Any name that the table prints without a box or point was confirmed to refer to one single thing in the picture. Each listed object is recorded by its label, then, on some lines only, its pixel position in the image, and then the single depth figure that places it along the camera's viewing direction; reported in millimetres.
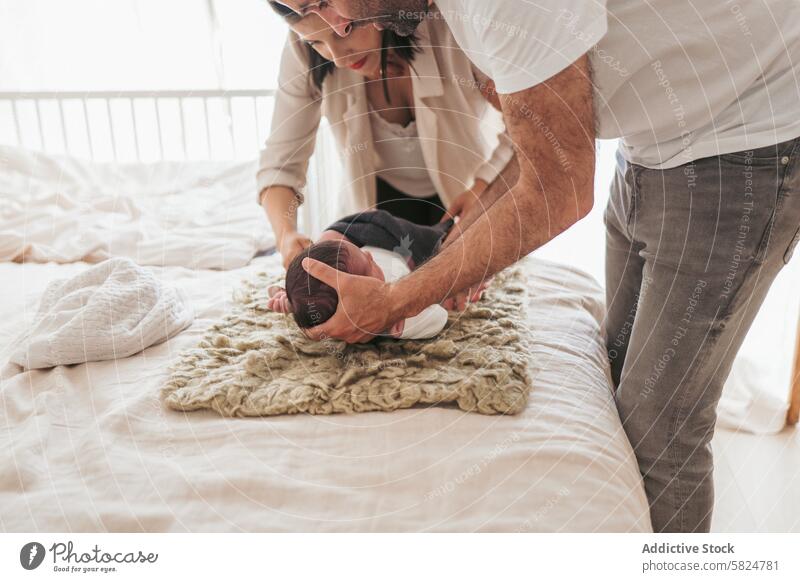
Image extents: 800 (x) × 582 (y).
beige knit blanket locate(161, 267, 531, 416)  807
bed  657
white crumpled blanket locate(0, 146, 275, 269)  1529
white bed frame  2135
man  688
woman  1135
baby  920
